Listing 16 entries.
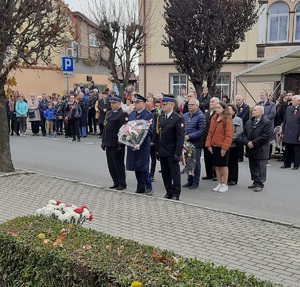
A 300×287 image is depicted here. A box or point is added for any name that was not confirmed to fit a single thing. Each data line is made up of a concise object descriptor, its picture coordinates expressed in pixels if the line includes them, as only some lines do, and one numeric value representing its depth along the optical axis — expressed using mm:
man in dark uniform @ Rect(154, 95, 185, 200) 7182
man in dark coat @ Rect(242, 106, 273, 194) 8070
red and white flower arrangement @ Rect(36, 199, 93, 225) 4141
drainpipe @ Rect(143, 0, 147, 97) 27875
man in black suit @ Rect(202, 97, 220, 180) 8906
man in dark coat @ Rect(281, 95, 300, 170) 10508
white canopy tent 14352
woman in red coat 7781
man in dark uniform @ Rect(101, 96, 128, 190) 7887
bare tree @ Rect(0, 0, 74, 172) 8250
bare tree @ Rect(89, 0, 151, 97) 21422
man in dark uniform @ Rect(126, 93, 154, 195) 7715
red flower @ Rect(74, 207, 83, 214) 4211
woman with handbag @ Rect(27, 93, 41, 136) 18719
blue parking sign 15077
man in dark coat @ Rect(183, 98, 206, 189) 8289
